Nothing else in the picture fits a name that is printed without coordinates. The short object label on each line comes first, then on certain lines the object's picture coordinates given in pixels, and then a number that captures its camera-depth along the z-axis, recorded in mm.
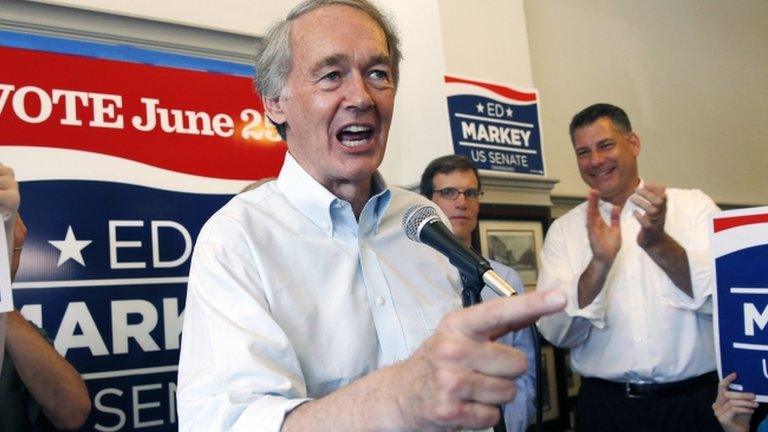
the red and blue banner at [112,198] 2221
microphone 1023
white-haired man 725
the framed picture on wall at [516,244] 3311
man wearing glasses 2723
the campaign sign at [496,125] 3213
